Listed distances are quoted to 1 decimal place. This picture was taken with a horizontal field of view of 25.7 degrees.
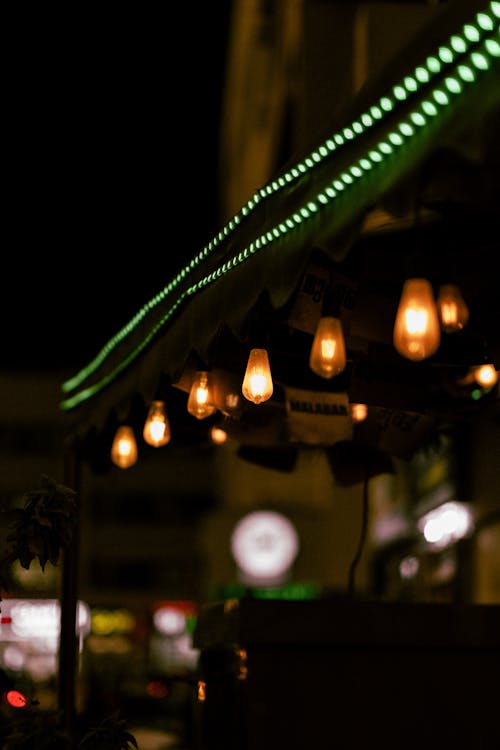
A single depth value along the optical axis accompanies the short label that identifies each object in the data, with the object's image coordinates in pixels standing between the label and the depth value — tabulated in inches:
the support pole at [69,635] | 294.0
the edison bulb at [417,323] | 143.0
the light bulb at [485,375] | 281.4
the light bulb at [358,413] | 296.4
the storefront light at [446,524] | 434.3
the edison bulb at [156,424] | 280.2
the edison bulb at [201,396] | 251.8
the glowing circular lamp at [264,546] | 1141.7
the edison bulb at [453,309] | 192.2
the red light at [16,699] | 240.8
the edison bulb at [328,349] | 187.3
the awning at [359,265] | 125.9
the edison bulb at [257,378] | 212.5
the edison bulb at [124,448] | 306.3
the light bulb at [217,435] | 315.9
